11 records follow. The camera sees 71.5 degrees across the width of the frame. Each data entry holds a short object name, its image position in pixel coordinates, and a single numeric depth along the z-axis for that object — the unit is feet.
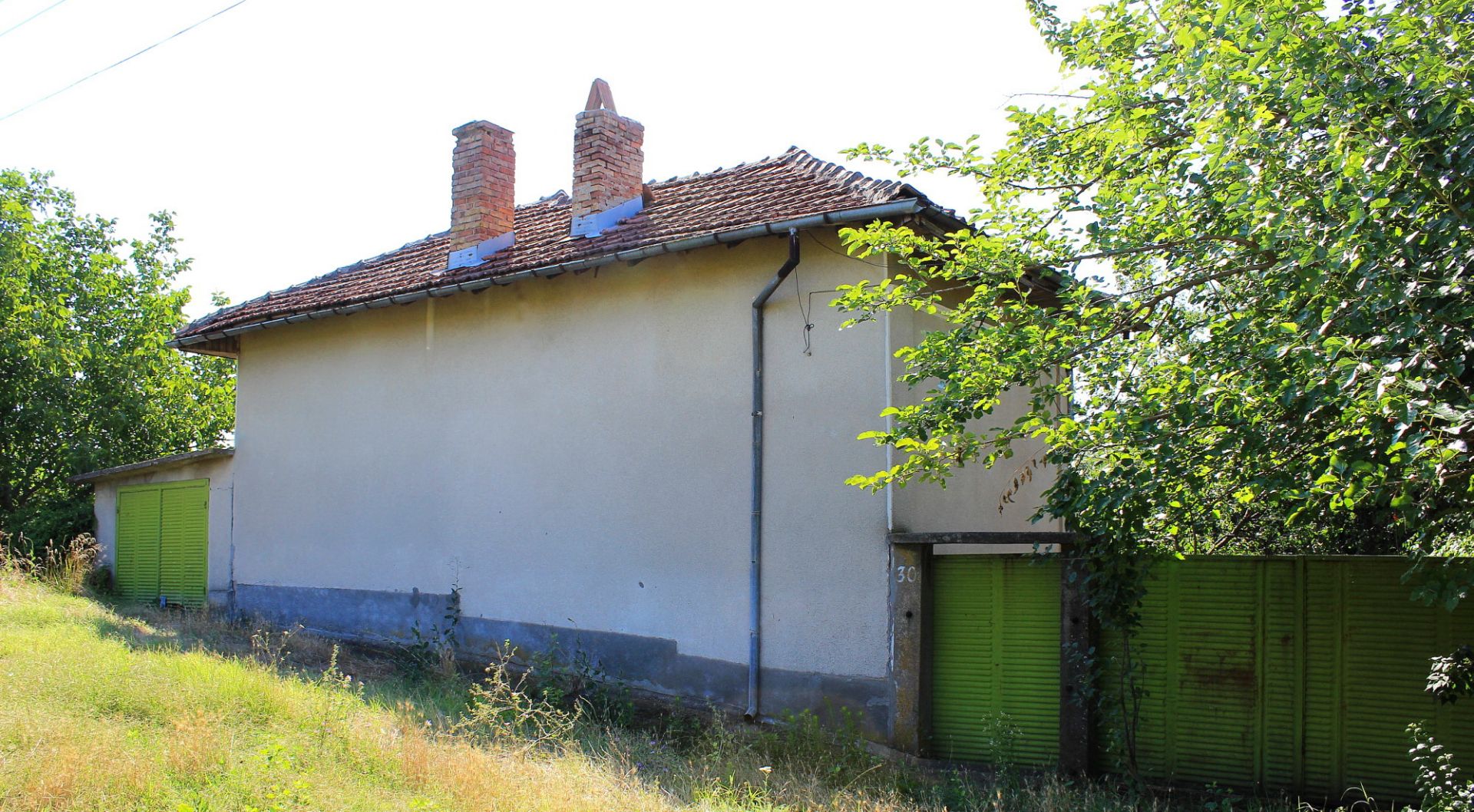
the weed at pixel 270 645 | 31.09
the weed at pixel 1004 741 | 23.82
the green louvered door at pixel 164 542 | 44.16
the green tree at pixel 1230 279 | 14.51
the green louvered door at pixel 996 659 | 24.06
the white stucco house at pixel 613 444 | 26.99
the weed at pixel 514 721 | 23.66
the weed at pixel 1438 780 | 17.26
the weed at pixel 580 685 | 28.17
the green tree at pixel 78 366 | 57.82
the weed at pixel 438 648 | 32.81
